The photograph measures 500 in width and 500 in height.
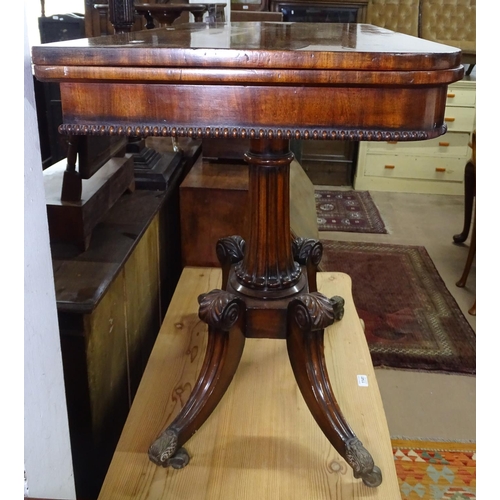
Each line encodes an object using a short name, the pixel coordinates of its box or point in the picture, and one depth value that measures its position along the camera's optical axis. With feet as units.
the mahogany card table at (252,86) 1.89
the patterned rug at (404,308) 6.09
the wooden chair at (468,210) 7.63
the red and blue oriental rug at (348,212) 9.91
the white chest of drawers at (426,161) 11.50
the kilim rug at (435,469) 4.29
